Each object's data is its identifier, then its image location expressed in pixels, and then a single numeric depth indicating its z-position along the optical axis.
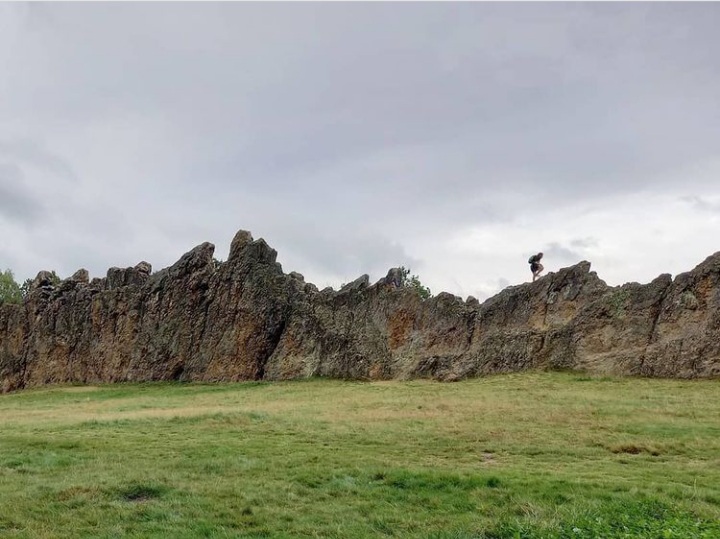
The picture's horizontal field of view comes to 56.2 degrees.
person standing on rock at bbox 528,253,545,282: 53.84
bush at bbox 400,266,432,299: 110.82
